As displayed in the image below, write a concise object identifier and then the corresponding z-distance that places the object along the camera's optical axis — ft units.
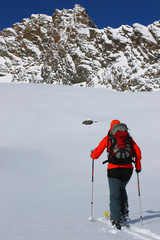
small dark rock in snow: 64.23
